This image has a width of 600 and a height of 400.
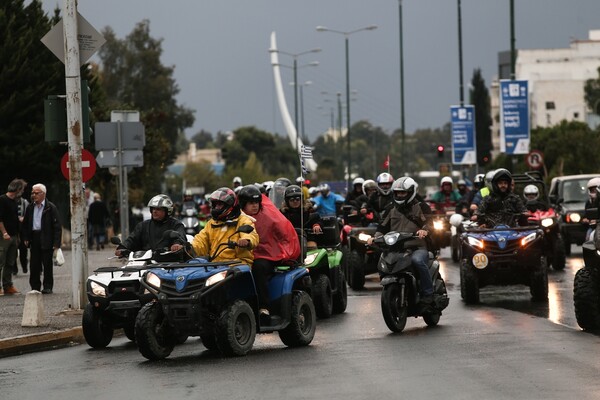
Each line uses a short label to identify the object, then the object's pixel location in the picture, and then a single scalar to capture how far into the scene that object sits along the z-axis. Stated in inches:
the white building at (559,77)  5809.1
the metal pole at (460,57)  2719.0
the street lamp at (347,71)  3295.0
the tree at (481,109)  6151.6
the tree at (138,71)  4030.5
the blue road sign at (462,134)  2460.6
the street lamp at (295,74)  3380.9
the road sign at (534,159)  1868.8
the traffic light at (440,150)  2497.5
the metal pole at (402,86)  2967.8
